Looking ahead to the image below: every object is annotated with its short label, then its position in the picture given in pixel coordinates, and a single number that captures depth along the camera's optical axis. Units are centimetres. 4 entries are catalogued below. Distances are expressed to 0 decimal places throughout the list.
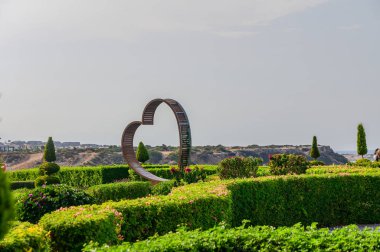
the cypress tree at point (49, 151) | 3219
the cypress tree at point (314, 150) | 3797
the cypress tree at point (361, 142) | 3422
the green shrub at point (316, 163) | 3160
